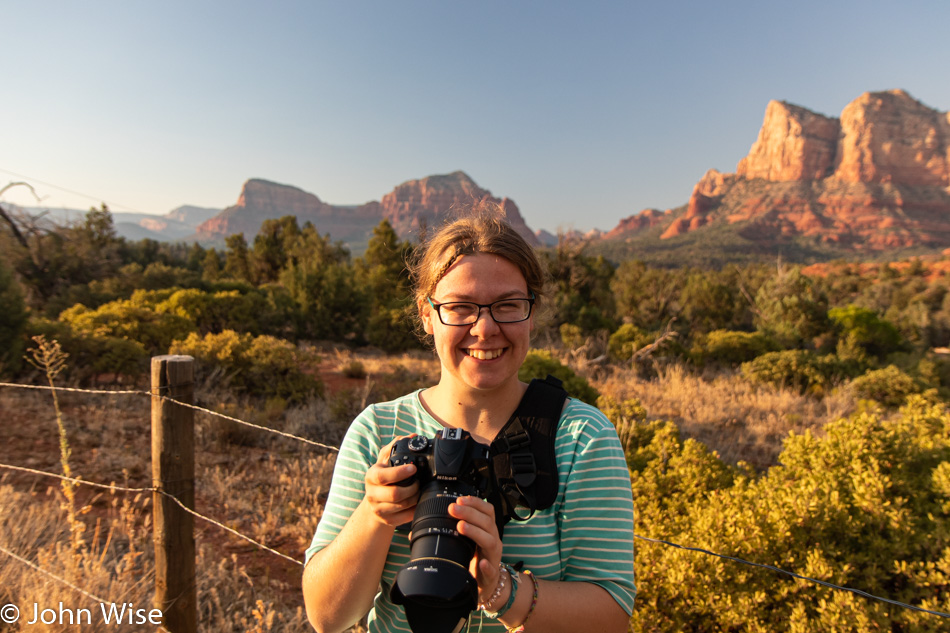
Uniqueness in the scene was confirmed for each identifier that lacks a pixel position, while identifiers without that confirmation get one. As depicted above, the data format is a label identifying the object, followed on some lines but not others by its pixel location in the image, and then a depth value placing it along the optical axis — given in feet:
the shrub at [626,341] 33.37
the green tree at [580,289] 41.52
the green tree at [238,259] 80.23
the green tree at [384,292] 43.83
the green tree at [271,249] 76.74
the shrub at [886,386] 23.65
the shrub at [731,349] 34.47
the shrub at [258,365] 23.38
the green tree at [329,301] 45.62
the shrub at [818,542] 6.15
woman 3.29
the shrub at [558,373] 17.80
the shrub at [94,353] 21.85
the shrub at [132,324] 26.04
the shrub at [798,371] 26.99
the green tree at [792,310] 39.55
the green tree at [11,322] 20.67
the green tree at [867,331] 40.06
